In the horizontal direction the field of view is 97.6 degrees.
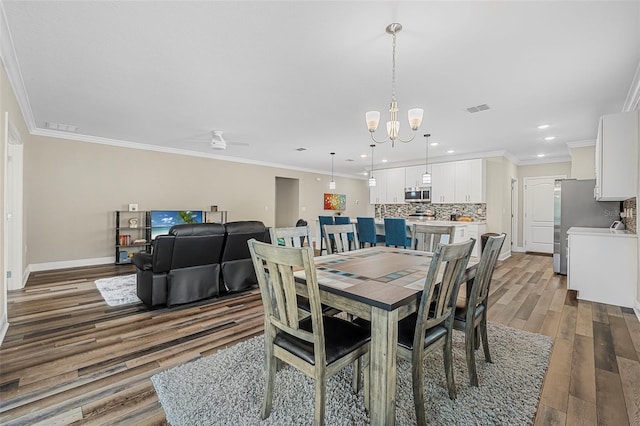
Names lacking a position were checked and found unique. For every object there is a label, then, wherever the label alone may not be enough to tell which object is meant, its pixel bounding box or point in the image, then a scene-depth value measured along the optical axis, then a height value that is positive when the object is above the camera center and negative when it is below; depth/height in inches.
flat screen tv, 233.5 -6.3
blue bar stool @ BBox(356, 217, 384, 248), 191.6 -12.7
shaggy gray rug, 62.1 -45.5
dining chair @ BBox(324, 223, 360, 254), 113.0 -9.3
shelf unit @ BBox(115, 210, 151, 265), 221.1 -17.8
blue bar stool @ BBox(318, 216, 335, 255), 228.0 -6.6
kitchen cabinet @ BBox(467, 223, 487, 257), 238.7 -16.8
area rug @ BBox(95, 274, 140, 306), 136.6 -42.6
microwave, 295.4 +18.4
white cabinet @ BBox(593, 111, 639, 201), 128.0 +27.1
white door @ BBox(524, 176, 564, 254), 287.3 -1.7
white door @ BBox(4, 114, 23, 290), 148.7 -2.6
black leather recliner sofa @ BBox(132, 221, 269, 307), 123.8 -24.9
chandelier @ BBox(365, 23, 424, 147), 95.8 +32.9
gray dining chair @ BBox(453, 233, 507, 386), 71.2 -23.9
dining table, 52.8 -17.6
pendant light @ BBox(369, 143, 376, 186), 252.8 +27.3
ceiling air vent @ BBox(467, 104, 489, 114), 144.0 +54.7
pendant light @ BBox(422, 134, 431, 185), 218.9 +53.6
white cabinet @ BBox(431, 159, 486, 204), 258.5 +29.5
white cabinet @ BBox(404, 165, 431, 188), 300.5 +39.5
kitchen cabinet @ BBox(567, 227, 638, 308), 135.0 -26.8
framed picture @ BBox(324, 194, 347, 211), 390.6 +14.7
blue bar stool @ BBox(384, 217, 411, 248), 179.5 -13.2
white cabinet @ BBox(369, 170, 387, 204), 333.6 +27.1
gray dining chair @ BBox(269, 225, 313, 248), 91.2 -7.9
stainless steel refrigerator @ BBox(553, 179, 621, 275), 184.4 +1.0
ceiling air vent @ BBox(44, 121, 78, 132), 181.8 +56.7
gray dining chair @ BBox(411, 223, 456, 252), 111.9 -9.8
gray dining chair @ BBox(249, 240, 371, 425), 52.1 -26.6
